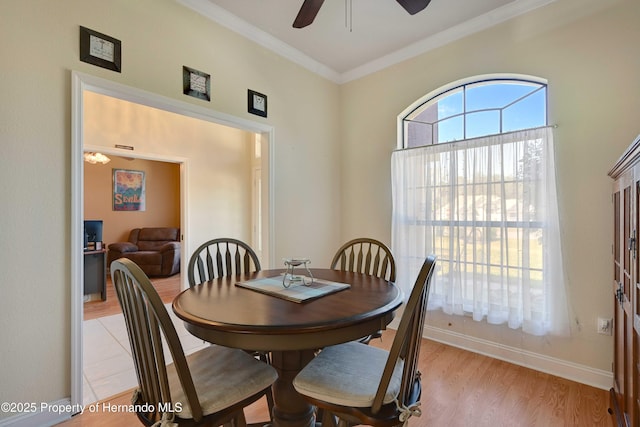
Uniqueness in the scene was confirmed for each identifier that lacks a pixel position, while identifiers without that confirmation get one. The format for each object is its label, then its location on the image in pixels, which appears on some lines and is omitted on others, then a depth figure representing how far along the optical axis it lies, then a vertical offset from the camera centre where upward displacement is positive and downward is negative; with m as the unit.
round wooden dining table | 1.06 -0.39
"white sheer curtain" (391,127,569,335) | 2.21 -0.11
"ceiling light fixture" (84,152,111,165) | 5.12 +0.94
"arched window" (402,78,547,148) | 2.41 +0.90
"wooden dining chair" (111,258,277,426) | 0.95 -0.58
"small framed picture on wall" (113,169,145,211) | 6.32 +0.49
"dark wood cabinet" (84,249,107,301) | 4.08 -0.81
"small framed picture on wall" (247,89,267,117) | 2.73 +1.00
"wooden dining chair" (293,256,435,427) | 1.04 -0.65
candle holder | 1.59 -0.38
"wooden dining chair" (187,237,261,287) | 2.00 -0.35
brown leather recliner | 5.70 -0.75
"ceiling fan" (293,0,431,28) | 1.67 +1.21
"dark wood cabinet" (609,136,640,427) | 1.17 -0.34
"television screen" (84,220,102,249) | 4.23 -0.27
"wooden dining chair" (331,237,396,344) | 2.09 -0.35
